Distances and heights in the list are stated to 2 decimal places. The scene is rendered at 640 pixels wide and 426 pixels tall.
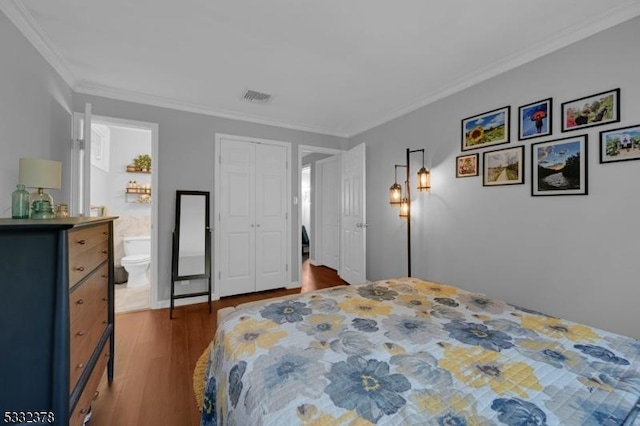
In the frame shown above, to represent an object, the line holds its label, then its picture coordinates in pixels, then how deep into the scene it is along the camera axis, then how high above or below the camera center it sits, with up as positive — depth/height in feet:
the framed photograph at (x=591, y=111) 6.03 +2.49
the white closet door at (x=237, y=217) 11.76 -0.16
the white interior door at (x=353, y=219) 12.76 -0.22
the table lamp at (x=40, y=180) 4.96 +0.65
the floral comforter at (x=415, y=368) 2.45 -1.76
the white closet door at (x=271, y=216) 12.58 -0.11
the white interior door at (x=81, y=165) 7.94 +1.48
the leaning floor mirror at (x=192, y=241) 10.60 -1.12
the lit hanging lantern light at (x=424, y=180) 10.03 +1.31
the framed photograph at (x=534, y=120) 7.10 +2.62
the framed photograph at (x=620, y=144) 5.74 +1.59
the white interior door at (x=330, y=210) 17.37 +0.28
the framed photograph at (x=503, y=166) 7.66 +1.46
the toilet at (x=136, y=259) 12.90 -2.25
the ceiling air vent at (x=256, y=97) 10.01 +4.50
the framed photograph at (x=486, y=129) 8.03 +2.72
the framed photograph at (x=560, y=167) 6.51 +1.26
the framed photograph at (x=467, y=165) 8.76 +1.66
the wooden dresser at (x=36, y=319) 3.16 -1.29
